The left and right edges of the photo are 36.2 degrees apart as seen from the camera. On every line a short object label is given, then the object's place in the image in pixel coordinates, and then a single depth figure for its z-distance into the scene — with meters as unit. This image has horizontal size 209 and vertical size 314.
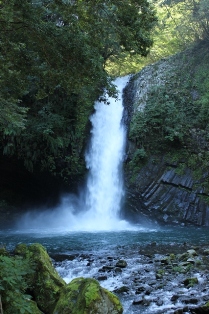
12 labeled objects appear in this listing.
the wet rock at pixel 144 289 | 5.57
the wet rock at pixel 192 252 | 7.94
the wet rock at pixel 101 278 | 6.28
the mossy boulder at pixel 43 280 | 4.54
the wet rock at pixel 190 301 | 5.03
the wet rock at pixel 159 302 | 5.04
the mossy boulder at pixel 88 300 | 3.84
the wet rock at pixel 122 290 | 5.65
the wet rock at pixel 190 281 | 5.88
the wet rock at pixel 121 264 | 7.19
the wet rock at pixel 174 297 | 5.16
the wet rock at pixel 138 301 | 5.10
